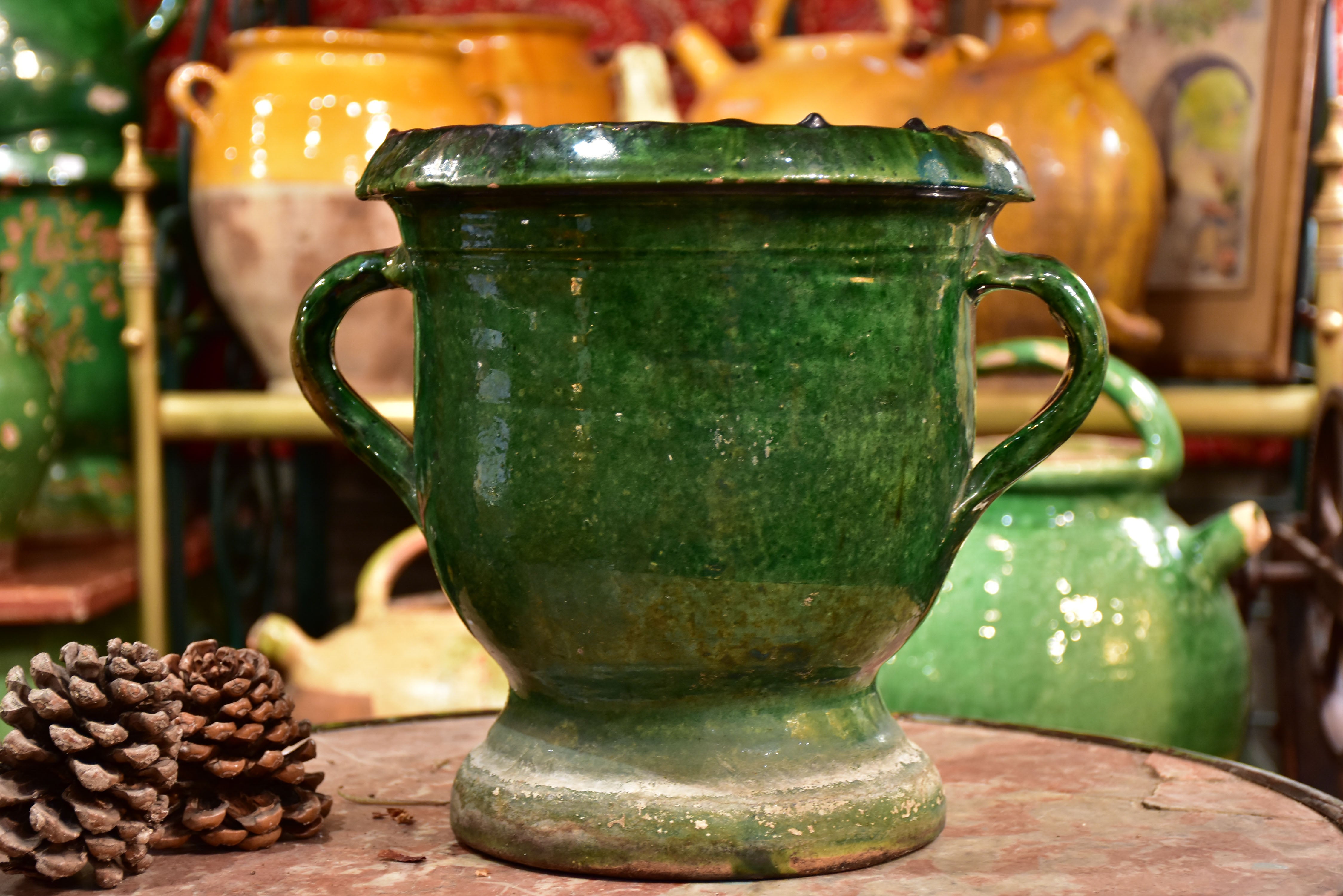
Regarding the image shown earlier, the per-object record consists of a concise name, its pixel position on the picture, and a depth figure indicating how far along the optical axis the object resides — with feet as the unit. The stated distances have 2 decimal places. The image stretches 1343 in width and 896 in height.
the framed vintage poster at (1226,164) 9.66
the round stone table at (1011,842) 5.29
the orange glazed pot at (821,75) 9.74
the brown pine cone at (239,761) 5.49
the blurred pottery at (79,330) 11.64
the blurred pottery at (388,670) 8.50
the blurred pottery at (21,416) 10.49
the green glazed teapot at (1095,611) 6.98
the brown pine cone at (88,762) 5.27
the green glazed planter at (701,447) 5.23
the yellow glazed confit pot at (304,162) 10.20
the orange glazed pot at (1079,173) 9.24
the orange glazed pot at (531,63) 10.84
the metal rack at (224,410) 9.06
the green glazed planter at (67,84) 11.37
